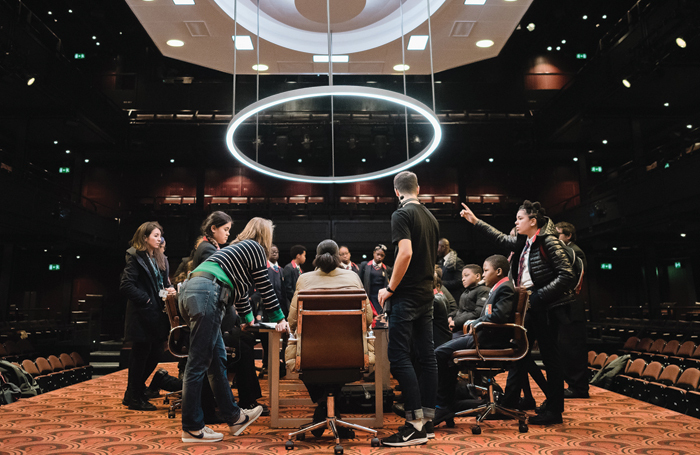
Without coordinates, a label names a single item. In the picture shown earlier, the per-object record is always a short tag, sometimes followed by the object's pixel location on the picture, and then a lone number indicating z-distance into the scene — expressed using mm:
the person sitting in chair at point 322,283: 2689
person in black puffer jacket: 3047
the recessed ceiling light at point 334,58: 5631
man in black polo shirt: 2568
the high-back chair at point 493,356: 2955
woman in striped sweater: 2600
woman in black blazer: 3693
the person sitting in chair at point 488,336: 3023
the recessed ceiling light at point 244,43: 5309
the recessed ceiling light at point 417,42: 5344
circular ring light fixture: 3457
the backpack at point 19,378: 4398
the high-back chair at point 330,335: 2521
